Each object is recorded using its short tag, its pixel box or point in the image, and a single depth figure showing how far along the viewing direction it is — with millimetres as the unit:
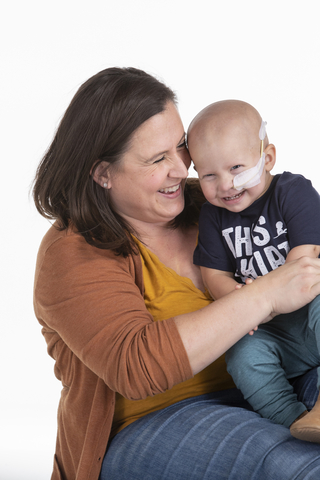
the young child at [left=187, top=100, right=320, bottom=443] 1656
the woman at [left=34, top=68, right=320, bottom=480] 1522
